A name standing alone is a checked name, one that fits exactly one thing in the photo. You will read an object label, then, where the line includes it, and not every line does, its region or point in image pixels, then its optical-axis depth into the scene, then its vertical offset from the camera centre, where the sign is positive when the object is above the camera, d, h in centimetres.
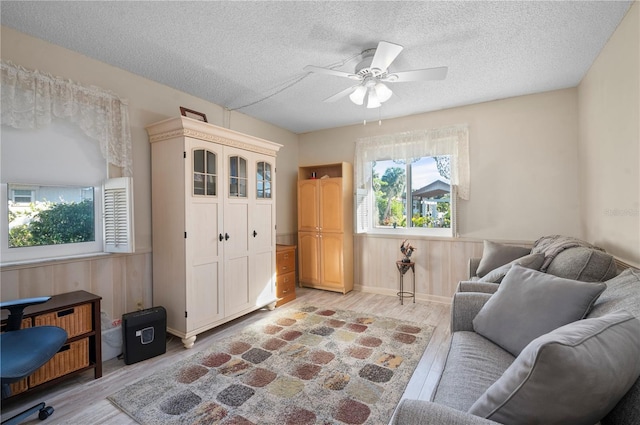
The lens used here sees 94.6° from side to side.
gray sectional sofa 79 -49
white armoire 271 -7
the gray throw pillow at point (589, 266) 179 -35
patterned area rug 179 -119
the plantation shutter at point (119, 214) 255 +4
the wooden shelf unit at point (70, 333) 193 -83
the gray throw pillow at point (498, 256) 281 -44
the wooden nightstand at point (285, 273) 387 -78
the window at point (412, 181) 376 +45
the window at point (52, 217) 218 +2
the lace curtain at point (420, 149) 372 +87
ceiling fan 206 +107
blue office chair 149 -71
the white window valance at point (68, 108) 210 +89
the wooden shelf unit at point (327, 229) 431 -22
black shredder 240 -97
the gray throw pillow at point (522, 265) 214 -40
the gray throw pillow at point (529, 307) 139 -49
